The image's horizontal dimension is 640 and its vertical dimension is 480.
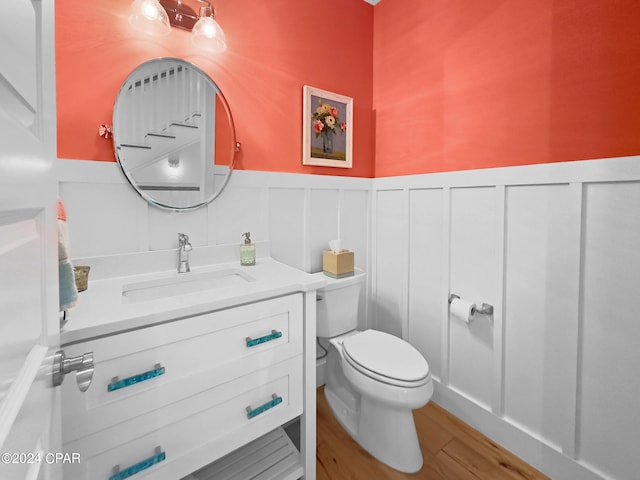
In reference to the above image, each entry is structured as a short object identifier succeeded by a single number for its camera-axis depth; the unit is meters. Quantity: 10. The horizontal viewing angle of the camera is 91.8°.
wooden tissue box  1.82
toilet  1.35
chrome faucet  1.44
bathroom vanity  0.86
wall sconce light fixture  1.32
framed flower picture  1.88
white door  0.34
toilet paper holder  1.58
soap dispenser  1.58
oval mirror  1.35
